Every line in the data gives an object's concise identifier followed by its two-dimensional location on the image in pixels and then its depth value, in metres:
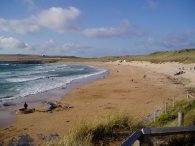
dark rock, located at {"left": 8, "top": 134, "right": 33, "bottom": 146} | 6.68
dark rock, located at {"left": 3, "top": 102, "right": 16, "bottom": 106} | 13.84
